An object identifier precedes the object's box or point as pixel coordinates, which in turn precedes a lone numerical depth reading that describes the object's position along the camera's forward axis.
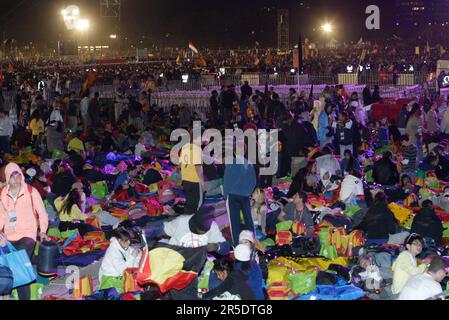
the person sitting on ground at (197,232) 8.45
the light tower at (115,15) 41.59
